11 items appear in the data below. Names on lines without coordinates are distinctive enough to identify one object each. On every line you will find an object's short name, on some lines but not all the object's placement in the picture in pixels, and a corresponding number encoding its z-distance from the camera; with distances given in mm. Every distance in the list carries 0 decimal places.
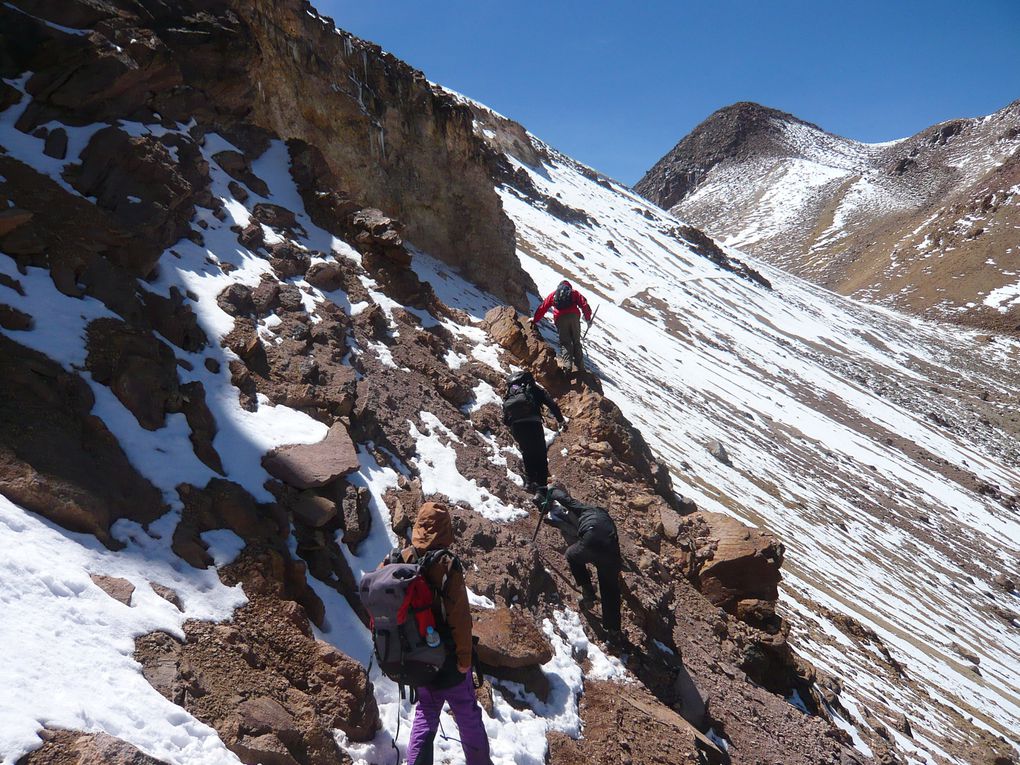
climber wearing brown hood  3840
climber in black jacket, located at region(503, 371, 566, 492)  8078
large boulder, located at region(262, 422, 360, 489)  5496
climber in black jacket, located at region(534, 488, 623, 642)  6359
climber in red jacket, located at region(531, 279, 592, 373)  11656
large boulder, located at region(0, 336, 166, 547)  3785
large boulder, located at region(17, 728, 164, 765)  2584
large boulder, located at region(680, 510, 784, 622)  8281
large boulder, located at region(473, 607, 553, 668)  5160
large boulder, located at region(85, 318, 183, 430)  4984
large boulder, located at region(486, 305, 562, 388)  11414
